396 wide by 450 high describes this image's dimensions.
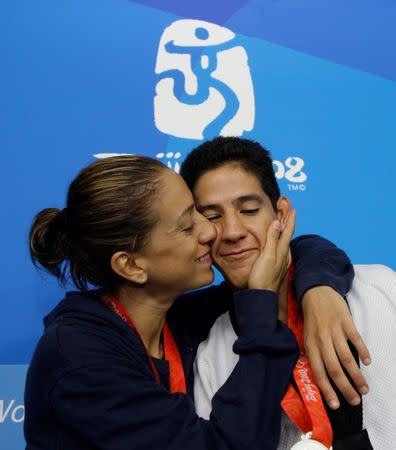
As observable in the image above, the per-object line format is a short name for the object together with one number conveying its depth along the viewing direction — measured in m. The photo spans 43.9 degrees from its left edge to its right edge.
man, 0.86
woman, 0.78
